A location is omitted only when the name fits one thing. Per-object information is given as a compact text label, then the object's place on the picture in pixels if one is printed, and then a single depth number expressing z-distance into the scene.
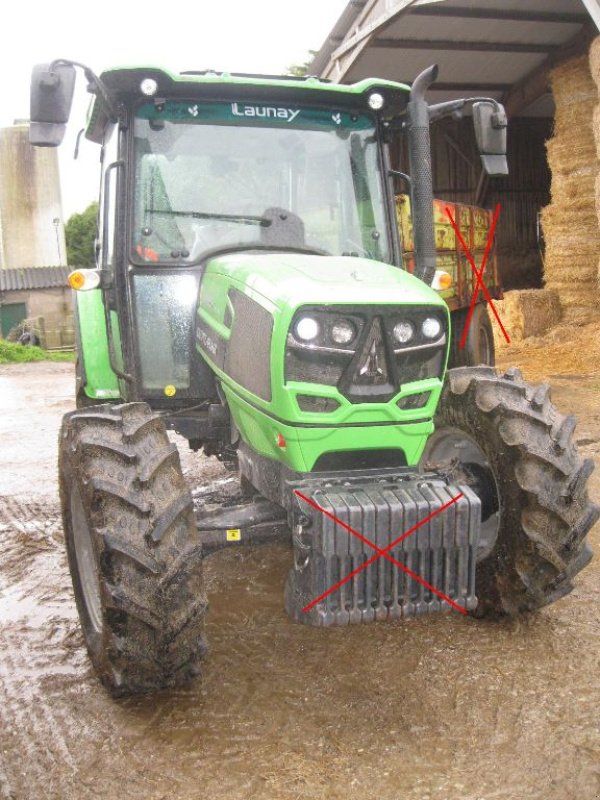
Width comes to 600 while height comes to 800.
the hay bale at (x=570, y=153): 11.54
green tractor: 3.07
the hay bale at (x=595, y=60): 9.90
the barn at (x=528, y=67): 11.38
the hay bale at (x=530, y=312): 12.45
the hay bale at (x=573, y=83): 11.35
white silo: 27.53
